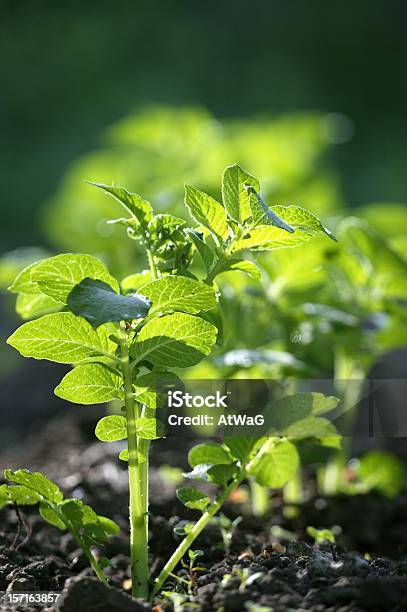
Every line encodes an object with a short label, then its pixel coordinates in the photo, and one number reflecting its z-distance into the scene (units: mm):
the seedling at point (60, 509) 989
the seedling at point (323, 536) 1086
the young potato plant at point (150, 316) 955
